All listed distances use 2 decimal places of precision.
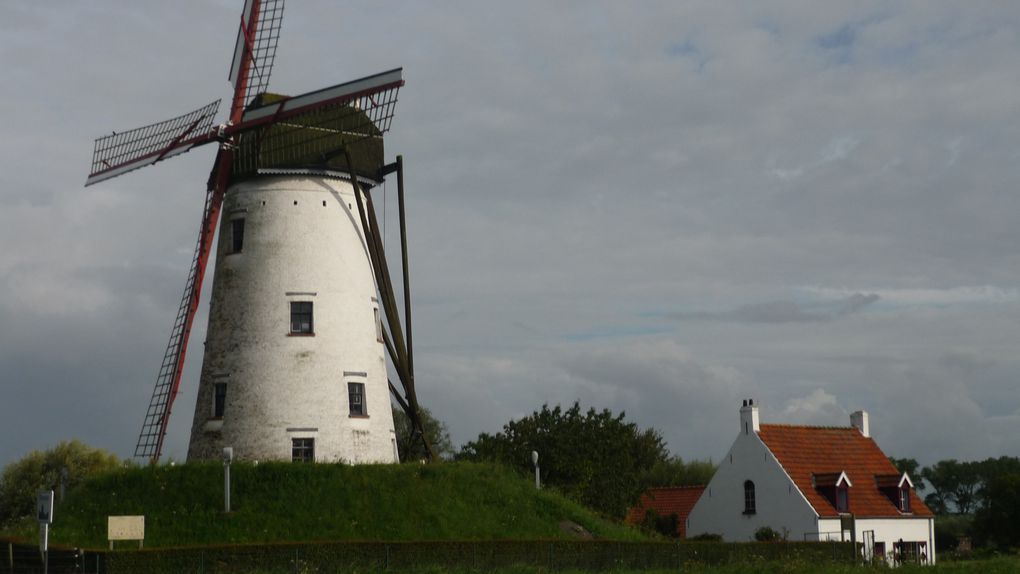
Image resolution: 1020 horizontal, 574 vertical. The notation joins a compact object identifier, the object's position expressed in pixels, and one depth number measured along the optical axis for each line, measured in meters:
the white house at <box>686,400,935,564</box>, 55.75
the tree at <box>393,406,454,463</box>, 71.19
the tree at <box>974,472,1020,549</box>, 66.00
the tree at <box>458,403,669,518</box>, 54.91
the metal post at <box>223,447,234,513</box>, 38.75
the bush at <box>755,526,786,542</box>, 53.81
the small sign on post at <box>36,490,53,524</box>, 29.88
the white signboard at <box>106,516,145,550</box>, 35.25
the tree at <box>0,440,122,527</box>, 68.12
